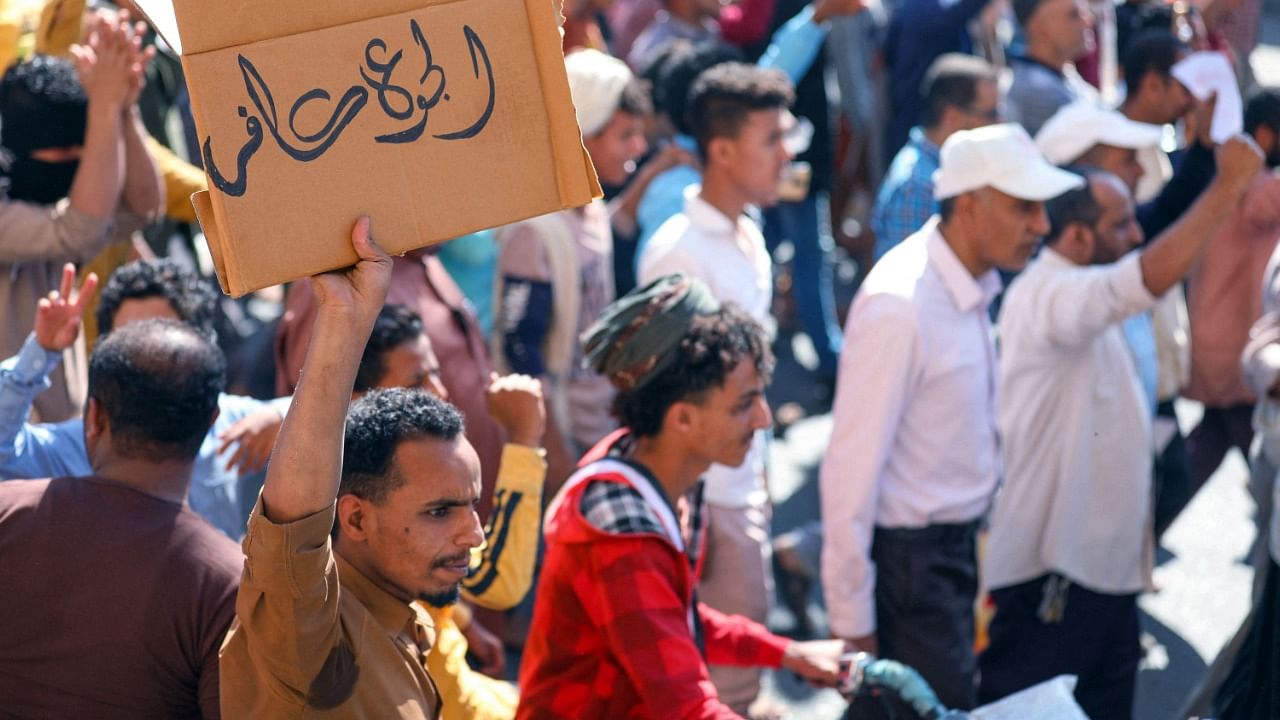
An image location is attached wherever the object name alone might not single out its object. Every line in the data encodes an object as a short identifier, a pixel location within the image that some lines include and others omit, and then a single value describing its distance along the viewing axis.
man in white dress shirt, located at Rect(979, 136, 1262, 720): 4.51
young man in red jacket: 2.87
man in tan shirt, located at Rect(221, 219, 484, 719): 2.03
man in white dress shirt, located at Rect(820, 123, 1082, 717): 3.96
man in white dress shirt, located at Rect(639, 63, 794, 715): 4.47
